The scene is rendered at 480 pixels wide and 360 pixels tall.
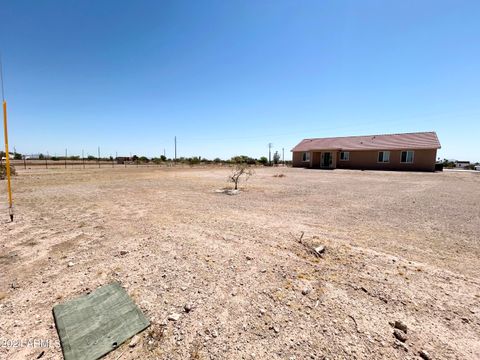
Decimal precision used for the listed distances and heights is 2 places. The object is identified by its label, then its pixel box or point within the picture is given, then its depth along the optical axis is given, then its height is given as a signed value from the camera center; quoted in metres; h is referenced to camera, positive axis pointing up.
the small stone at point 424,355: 1.63 -1.44
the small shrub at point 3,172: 13.72 -1.00
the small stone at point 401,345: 1.71 -1.44
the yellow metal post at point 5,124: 4.42 +0.69
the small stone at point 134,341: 1.75 -1.49
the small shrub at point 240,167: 10.17 -0.19
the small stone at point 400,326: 1.89 -1.41
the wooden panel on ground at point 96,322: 1.72 -1.48
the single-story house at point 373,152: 21.69 +1.53
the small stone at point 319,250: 3.31 -1.34
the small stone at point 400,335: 1.80 -1.43
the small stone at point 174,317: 1.99 -1.45
